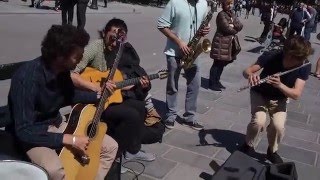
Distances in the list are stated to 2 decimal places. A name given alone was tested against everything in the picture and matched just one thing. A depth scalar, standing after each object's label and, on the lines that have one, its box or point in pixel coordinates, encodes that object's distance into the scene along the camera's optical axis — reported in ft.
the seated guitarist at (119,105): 8.34
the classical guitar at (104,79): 8.46
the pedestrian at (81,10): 24.25
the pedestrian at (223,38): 16.22
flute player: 9.27
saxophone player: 10.73
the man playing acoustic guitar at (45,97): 5.83
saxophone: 10.93
